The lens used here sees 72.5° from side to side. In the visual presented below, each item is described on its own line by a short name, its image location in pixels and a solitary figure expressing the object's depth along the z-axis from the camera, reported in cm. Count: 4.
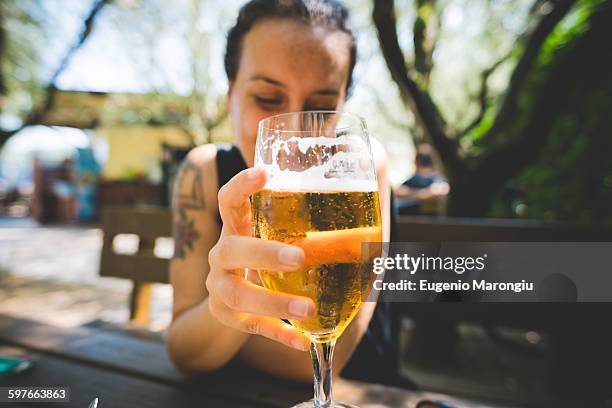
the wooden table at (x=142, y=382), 97
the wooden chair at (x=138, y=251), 255
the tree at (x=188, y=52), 1343
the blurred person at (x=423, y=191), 469
